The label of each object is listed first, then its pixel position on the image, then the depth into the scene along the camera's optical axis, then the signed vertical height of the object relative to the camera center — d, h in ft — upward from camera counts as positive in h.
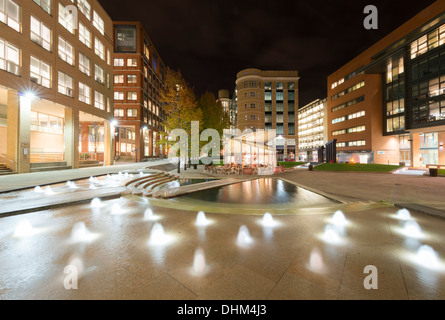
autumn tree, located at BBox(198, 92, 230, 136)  101.04 +26.42
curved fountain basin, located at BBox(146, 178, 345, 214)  22.72 -6.16
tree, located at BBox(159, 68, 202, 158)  75.46 +22.88
